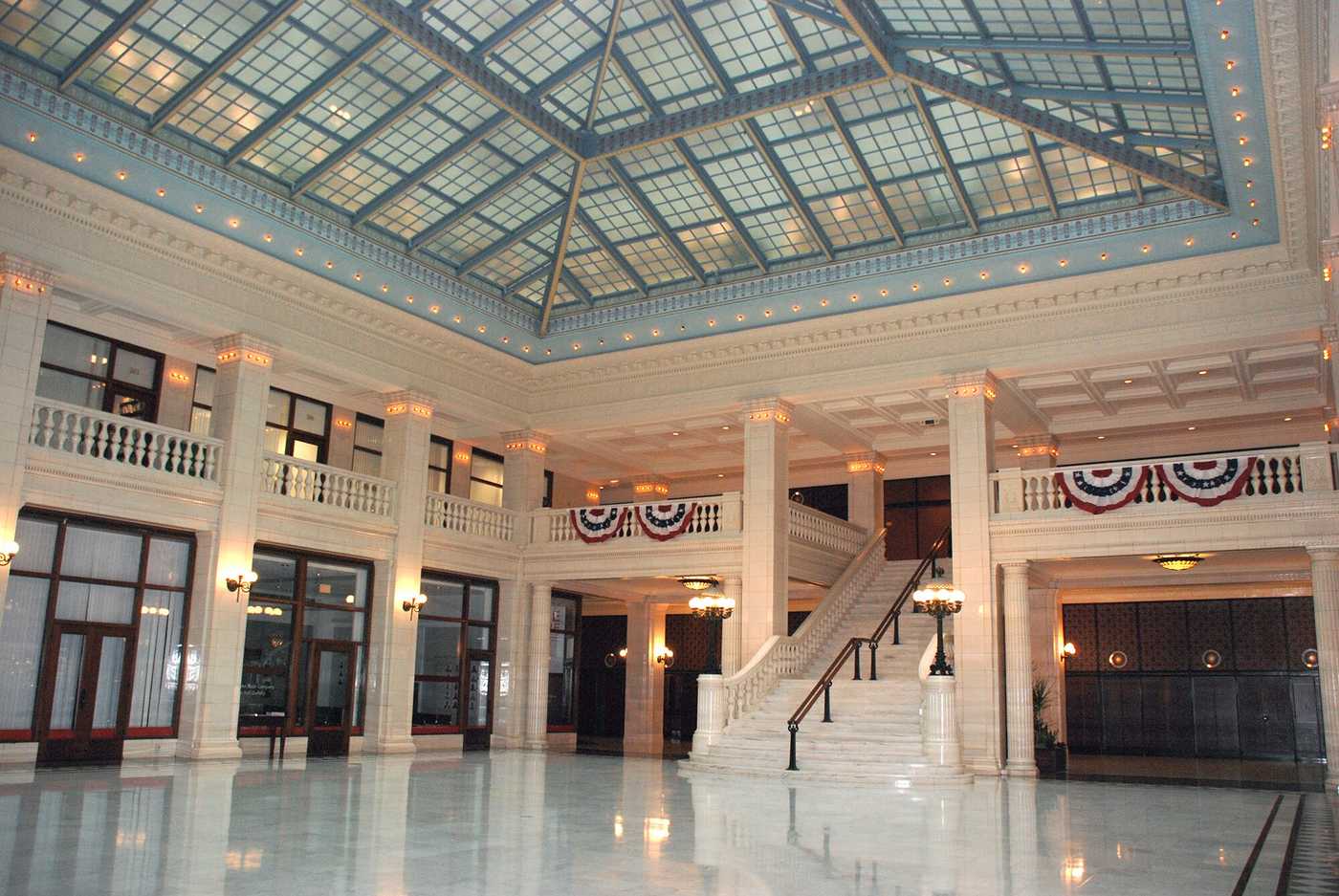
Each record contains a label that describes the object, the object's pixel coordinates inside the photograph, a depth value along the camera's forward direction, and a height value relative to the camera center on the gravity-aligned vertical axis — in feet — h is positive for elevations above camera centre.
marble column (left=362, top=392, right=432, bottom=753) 70.13 +4.57
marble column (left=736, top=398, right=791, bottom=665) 70.49 +9.34
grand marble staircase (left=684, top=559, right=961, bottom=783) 54.80 -2.78
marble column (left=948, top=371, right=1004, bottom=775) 61.21 +5.93
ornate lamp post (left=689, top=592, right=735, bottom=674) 68.49 +3.98
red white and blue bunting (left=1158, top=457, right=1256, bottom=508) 58.95 +10.70
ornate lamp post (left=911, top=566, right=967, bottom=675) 57.67 +4.00
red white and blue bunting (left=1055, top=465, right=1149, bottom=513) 61.46 +10.63
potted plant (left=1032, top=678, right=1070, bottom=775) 65.71 -3.73
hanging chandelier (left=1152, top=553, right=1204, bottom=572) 61.57 +6.75
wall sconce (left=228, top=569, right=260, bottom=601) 60.85 +4.10
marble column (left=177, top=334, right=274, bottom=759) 59.11 +5.23
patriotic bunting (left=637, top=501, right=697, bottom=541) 75.72 +10.09
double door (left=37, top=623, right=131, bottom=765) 55.16 -1.99
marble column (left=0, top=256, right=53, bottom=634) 51.75 +13.30
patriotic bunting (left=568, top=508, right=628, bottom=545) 78.48 +10.01
